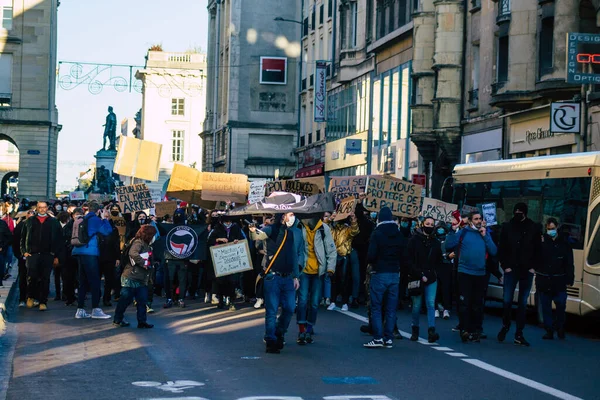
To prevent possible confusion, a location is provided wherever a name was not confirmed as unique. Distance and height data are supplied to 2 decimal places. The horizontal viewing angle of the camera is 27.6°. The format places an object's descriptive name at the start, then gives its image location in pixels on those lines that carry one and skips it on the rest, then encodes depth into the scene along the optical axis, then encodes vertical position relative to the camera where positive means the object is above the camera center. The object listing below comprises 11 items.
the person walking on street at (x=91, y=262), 19.64 -1.22
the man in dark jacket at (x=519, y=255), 16.70 -0.73
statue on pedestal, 87.75 +4.30
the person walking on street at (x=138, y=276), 17.78 -1.27
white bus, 18.83 +0.09
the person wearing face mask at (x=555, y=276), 17.69 -1.06
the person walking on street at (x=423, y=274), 16.50 -1.02
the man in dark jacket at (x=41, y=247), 21.03 -1.04
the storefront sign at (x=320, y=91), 58.41 +5.02
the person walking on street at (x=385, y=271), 15.51 -0.93
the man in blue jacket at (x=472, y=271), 16.45 -0.95
